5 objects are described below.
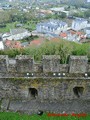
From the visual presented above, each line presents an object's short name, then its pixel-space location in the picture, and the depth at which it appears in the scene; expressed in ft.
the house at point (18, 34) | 262.22
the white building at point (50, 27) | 295.79
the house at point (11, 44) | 178.67
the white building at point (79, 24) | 338.75
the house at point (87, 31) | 276.41
